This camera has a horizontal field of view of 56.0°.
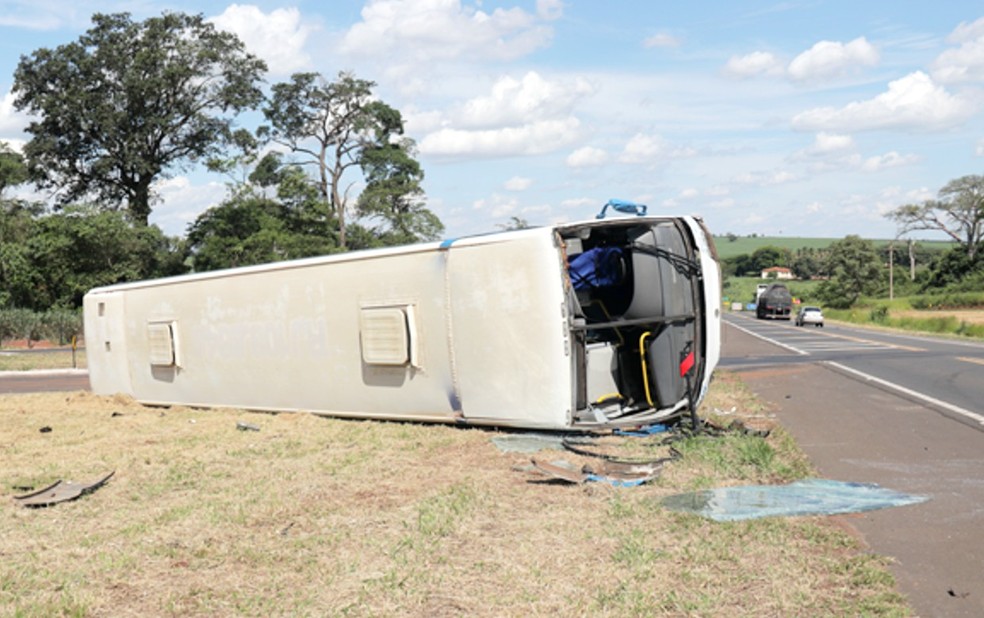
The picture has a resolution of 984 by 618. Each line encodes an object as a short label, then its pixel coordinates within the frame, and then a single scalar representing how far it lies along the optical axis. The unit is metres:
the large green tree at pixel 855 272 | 90.44
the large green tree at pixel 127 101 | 48.56
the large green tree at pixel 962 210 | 89.75
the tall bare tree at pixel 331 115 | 52.06
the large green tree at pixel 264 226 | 43.81
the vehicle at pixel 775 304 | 66.81
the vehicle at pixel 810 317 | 52.25
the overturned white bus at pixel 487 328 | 9.38
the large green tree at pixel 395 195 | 50.37
